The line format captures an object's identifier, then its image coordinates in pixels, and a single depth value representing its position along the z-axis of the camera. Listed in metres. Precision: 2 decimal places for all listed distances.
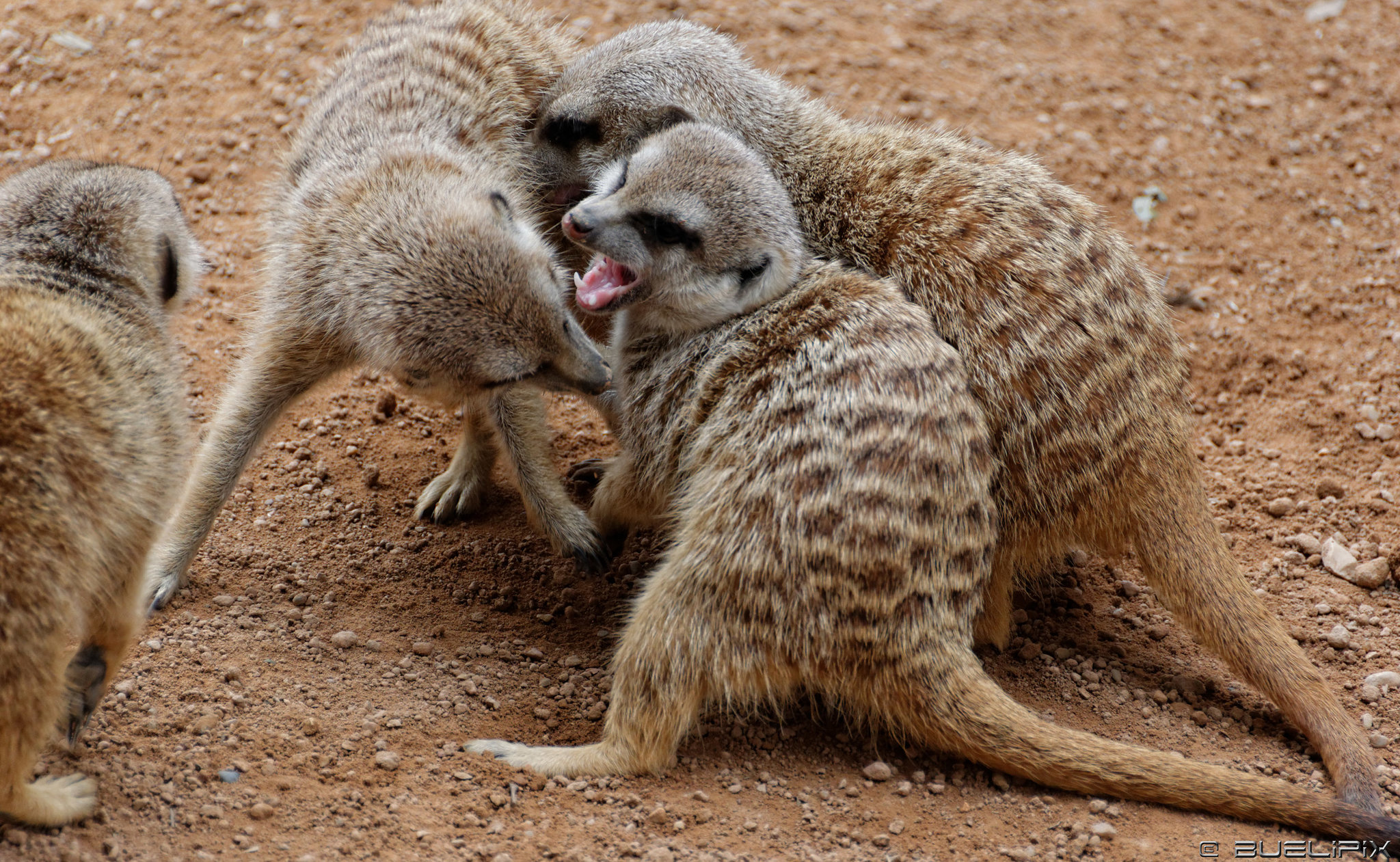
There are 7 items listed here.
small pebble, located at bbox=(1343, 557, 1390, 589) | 6.66
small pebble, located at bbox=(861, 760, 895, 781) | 5.45
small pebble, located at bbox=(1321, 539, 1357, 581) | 6.74
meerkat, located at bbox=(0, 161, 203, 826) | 4.11
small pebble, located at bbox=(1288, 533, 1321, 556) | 6.91
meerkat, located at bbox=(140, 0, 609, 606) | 5.37
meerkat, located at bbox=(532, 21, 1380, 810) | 5.69
